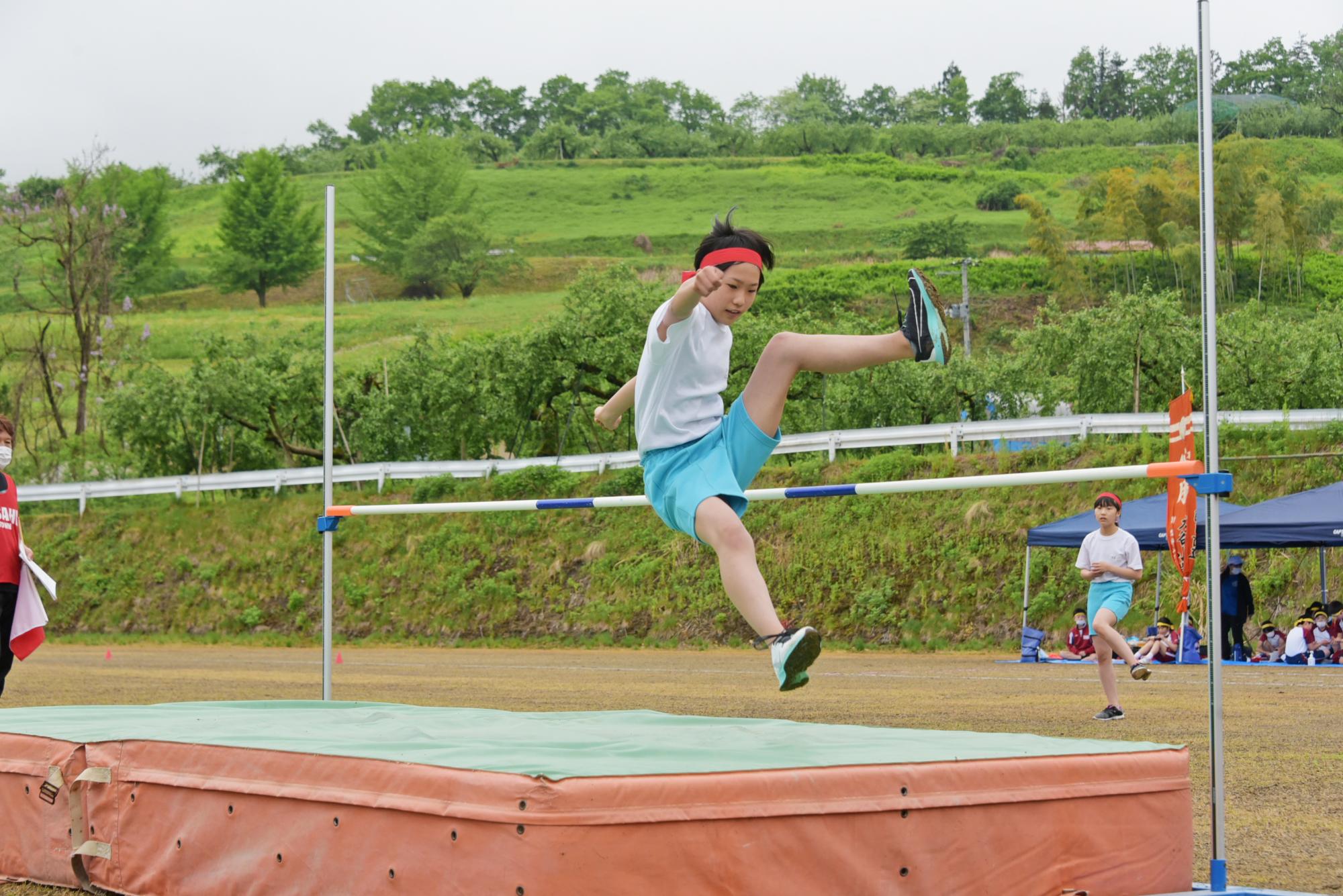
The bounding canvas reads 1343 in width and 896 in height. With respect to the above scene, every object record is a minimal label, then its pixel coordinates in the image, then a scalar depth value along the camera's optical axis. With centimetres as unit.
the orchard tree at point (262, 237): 6600
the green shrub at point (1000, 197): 6731
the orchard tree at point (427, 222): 6481
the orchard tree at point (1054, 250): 4847
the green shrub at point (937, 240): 5625
